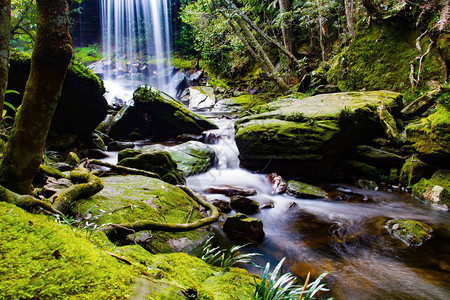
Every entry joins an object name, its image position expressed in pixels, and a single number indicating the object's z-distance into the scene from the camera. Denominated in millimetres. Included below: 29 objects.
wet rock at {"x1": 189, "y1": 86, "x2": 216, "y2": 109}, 19922
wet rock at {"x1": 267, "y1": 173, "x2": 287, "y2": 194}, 6648
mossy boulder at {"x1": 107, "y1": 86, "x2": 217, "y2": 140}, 10859
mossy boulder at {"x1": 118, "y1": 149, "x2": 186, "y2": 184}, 5539
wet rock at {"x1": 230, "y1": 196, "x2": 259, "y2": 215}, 5309
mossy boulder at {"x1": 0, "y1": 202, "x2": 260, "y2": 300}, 713
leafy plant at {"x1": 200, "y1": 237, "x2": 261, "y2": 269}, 2674
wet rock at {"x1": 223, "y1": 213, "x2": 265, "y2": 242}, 4027
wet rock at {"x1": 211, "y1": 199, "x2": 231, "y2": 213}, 5156
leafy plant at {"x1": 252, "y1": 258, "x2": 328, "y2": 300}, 1676
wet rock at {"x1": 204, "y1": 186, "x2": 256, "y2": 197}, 6359
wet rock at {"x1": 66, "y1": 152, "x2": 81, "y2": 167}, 4887
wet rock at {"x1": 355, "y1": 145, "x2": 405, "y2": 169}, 6762
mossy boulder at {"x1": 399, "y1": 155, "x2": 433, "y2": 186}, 5855
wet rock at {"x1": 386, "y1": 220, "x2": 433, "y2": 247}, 3846
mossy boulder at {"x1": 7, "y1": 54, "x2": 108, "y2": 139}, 6531
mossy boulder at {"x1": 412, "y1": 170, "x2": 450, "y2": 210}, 5238
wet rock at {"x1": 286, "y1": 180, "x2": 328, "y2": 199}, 6195
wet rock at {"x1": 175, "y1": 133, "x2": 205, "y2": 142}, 10648
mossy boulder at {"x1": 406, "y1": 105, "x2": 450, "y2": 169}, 5207
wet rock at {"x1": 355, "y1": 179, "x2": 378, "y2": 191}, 6734
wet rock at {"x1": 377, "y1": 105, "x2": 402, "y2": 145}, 6938
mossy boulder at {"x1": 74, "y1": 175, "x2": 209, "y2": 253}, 2932
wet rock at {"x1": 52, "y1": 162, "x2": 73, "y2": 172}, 4633
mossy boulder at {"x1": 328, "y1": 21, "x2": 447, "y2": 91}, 8048
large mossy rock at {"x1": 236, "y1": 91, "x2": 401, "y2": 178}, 7035
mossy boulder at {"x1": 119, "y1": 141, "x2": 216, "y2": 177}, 7495
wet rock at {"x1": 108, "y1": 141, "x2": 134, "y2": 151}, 9344
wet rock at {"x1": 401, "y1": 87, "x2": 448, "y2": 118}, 6910
